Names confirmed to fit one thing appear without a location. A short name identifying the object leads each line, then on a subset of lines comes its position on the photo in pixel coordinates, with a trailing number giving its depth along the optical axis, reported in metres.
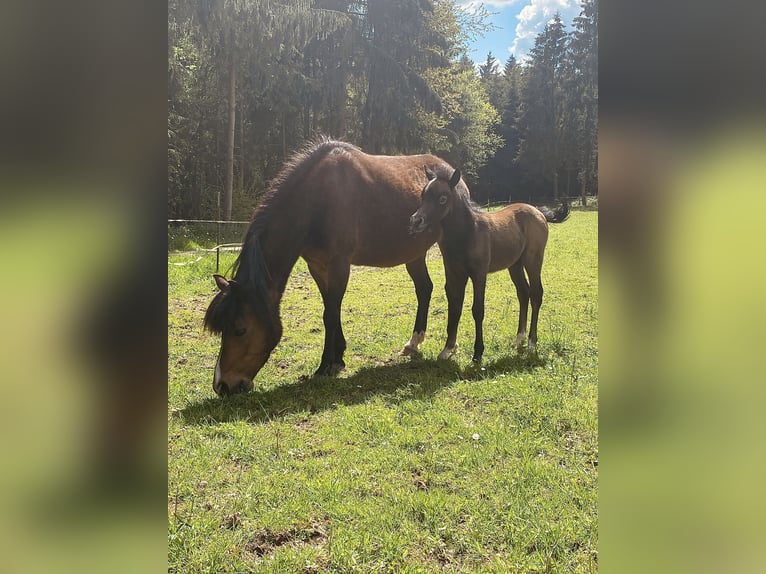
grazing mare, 2.47
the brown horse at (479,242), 2.98
